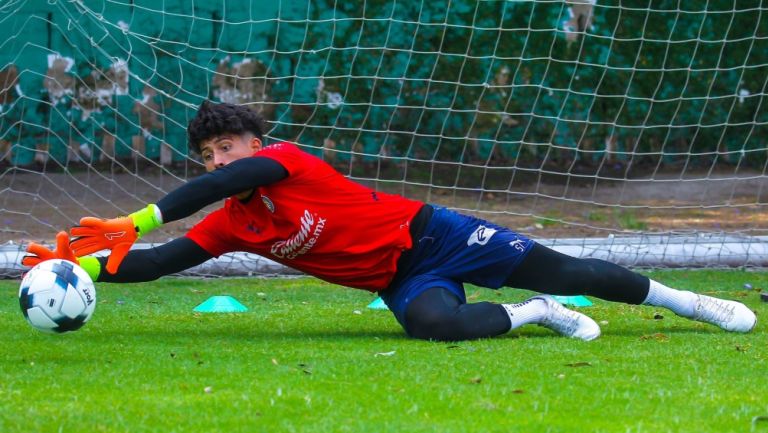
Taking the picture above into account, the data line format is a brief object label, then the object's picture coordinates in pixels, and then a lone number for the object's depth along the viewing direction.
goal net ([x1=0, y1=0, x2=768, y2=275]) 19.52
